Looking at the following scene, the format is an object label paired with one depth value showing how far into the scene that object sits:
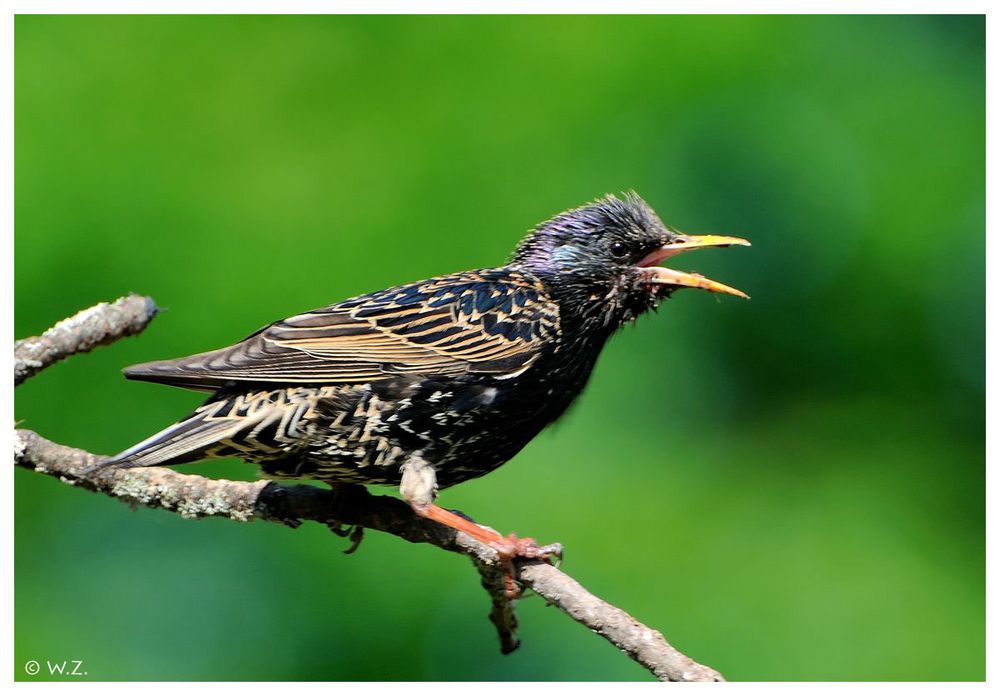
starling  8.21
